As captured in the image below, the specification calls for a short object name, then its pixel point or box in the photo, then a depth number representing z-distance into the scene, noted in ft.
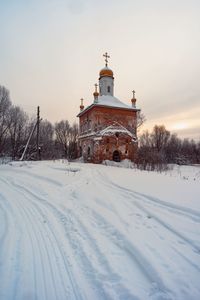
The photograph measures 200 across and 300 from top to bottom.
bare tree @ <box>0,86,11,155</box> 111.34
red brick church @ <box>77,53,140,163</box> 78.43
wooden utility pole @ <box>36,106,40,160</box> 79.38
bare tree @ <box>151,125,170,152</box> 188.34
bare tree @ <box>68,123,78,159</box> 152.93
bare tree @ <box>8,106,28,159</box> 117.70
